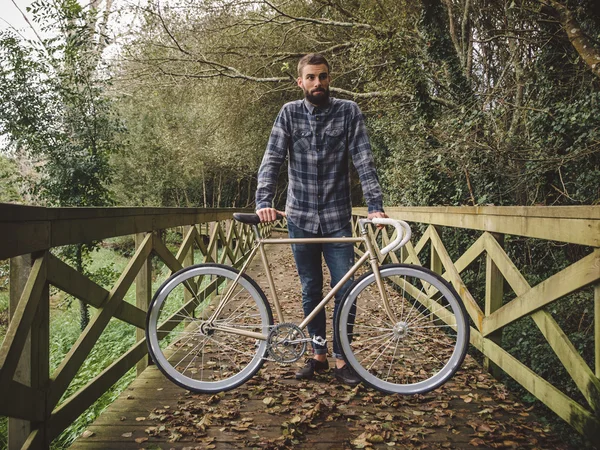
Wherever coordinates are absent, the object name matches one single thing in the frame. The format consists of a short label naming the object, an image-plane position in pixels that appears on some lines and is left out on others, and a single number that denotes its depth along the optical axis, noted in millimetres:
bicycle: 2486
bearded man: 2756
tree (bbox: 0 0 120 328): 6633
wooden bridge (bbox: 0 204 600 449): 1663
